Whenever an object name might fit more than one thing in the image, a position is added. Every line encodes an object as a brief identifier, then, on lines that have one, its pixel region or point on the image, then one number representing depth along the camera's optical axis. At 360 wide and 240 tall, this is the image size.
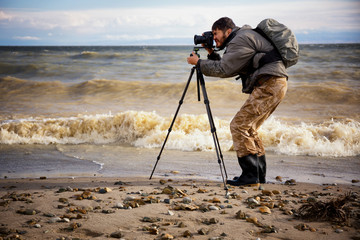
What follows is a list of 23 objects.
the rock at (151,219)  2.88
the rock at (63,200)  3.35
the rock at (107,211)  3.07
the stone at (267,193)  3.70
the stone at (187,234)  2.61
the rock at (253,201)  3.31
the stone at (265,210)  3.12
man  3.58
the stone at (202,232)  2.65
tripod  3.88
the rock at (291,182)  4.27
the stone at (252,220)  2.89
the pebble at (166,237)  2.54
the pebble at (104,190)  3.69
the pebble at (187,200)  3.38
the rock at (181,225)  2.78
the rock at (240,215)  2.99
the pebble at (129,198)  3.43
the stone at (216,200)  3.41
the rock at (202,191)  3.78
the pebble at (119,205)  3.21
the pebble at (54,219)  2.80
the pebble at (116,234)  2.56
